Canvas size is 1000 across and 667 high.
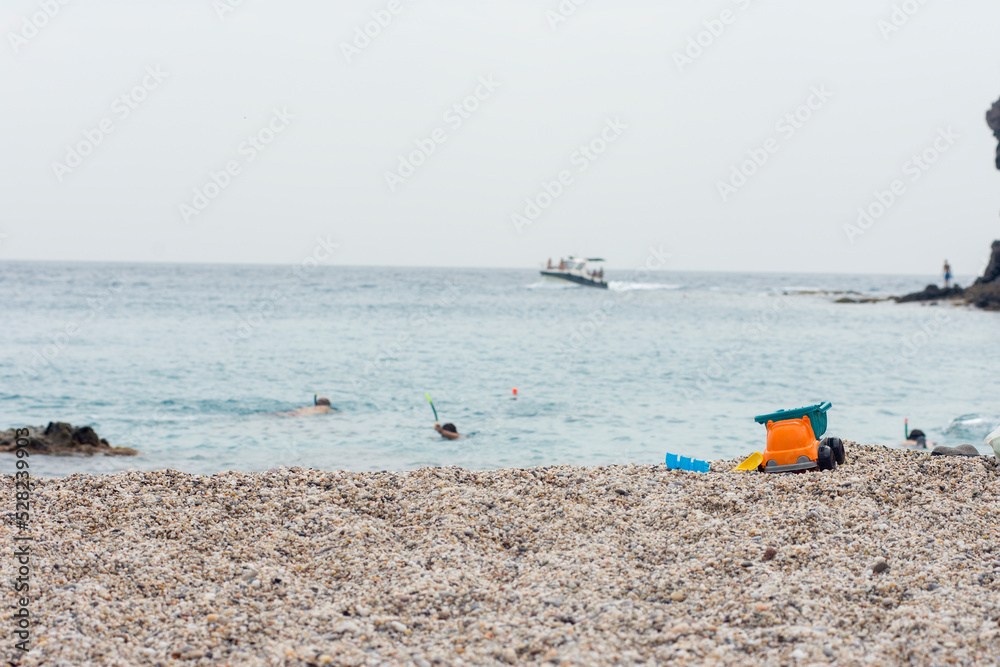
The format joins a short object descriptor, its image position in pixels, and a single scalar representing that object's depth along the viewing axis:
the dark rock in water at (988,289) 44.76
